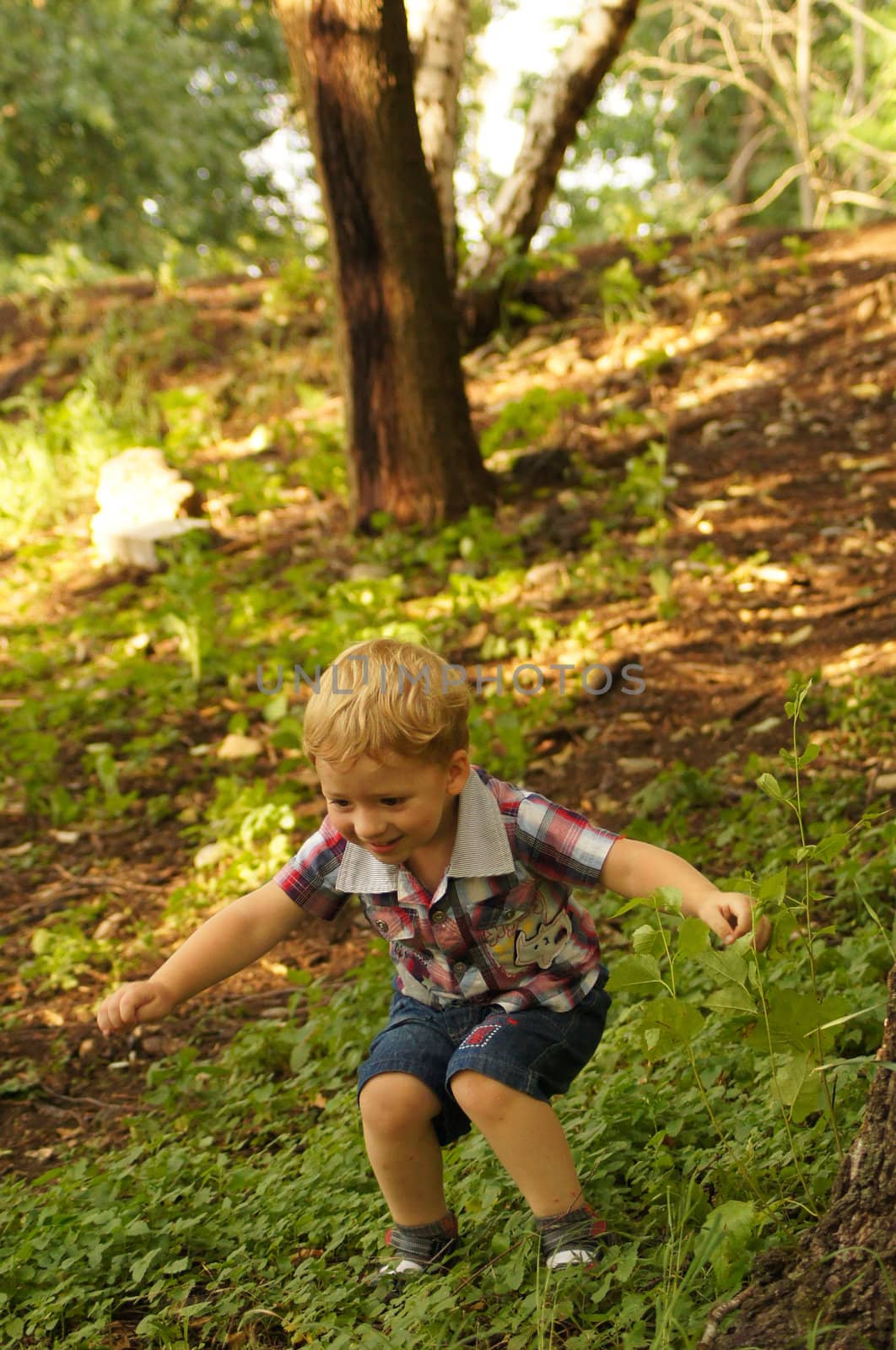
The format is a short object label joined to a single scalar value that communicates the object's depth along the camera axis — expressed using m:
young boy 2.64
